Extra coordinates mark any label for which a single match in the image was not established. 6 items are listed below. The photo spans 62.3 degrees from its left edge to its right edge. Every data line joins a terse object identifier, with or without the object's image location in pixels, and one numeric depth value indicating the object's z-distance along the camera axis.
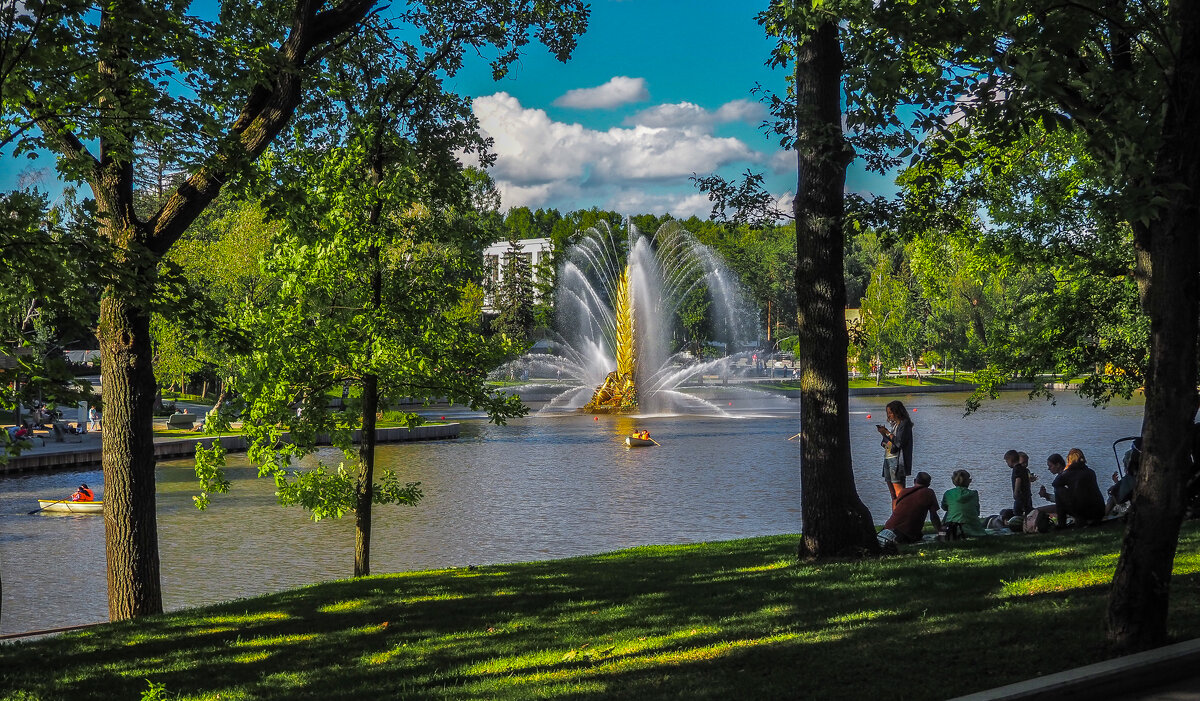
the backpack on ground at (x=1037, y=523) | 13.23
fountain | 58.72
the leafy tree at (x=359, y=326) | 14.05
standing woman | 14.94
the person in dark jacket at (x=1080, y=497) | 12.83
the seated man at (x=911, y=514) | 12.62
